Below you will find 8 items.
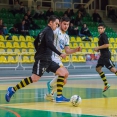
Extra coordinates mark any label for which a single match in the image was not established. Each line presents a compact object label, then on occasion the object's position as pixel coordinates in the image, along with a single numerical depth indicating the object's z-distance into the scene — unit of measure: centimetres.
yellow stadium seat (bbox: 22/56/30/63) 2428
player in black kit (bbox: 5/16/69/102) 1008
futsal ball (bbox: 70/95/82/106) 955
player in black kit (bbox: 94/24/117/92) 1348
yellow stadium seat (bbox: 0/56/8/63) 2368
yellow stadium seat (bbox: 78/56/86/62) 2656
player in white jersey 1060
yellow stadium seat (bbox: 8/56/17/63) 2386
